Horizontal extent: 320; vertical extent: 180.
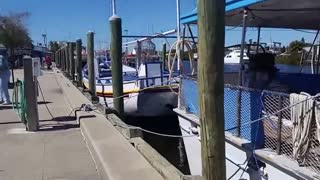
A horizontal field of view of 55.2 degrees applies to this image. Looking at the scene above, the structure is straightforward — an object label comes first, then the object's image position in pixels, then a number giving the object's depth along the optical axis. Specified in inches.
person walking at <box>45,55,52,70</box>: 1303.4
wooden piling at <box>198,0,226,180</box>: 101.8
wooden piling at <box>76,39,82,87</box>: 518.3
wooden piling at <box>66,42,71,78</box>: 727.7
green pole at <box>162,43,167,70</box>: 475.1
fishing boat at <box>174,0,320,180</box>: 124.4
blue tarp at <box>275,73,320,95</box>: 214.9
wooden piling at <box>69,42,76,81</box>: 625.1
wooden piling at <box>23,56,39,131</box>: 232.7
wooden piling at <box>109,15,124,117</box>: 270.3
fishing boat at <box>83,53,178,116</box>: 413.7
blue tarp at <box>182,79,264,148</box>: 147.2
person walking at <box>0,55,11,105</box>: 348.1
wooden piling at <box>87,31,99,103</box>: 396.7
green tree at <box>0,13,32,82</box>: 1653.2
